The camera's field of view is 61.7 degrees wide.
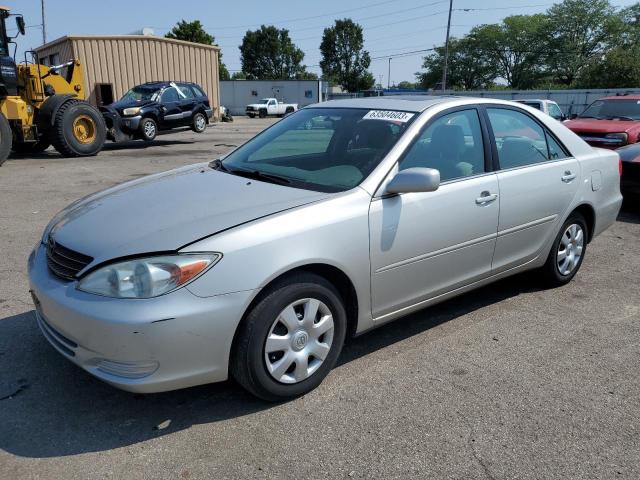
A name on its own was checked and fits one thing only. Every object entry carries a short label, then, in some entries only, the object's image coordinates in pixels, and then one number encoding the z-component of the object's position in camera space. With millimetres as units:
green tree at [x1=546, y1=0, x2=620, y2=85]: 70375
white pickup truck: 45647
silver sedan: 2441
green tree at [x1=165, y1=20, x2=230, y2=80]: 52500
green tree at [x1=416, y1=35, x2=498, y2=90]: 86188
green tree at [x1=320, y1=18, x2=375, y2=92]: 97312
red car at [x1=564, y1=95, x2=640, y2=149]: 10508
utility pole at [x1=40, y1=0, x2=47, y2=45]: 44375
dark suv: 15484
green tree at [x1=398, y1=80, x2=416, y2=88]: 119850
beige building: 23203
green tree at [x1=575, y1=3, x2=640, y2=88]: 47406
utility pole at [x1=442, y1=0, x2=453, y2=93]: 47031
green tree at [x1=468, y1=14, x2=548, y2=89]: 78812
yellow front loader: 11602
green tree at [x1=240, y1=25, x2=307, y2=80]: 94312
